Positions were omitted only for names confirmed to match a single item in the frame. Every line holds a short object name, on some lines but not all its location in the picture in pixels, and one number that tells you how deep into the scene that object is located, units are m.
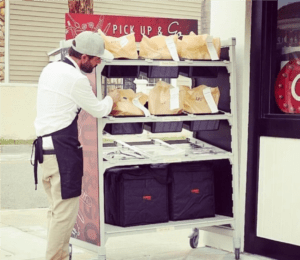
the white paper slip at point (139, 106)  5.09
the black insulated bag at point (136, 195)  5.09
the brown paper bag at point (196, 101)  5.36
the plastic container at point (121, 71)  5.17
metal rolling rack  4.89
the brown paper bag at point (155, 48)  5.13
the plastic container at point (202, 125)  5.49
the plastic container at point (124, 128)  5.13
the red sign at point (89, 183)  4.93
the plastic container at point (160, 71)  5.24
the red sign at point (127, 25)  5.26
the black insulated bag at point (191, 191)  5.35
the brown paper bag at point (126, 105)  4.98
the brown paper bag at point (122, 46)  4.93
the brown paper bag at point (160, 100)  5.19
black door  5.29
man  4.43
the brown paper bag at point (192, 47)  5.24
